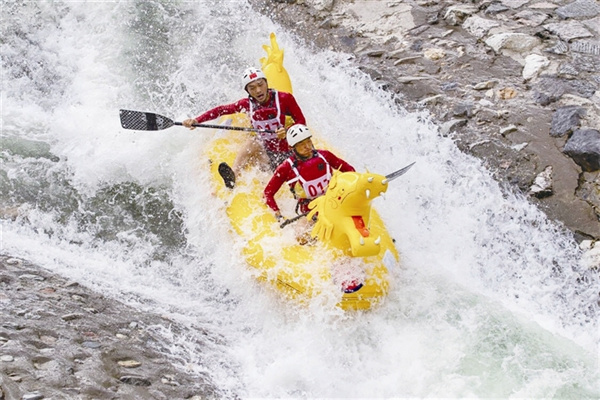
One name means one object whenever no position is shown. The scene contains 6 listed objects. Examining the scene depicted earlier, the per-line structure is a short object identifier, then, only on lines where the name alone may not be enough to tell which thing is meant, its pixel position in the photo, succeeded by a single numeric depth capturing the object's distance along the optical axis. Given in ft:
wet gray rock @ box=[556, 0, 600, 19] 50.85
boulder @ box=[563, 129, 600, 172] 39.14
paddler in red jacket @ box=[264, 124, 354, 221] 34.17
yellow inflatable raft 30.25
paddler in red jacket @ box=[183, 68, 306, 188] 40.50
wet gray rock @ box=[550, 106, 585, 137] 41.57
